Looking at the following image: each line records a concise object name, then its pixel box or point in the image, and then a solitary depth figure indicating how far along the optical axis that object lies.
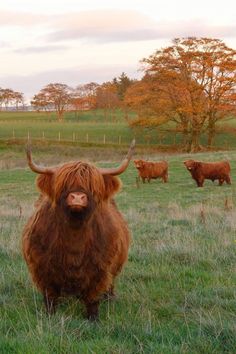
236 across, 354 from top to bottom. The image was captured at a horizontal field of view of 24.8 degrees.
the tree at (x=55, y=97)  87.31
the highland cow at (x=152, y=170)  23.97
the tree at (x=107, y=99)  78.31
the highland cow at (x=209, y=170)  21.95
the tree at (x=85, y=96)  85.68
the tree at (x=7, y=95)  103.25
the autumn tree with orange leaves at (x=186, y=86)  42.56
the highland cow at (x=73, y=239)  4.51
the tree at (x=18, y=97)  105.69
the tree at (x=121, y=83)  90.25
